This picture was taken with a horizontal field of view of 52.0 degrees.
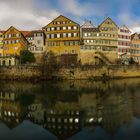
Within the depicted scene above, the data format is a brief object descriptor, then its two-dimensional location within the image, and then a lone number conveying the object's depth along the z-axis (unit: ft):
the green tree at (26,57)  116.57
